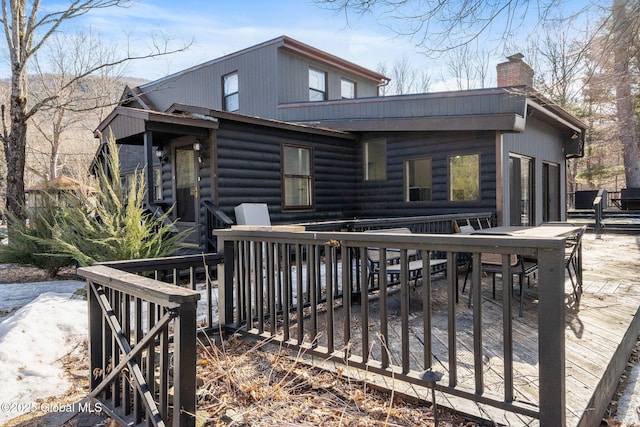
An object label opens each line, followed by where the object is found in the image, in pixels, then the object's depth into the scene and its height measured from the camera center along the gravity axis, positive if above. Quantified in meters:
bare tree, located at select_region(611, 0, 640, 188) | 4.29 +1.85
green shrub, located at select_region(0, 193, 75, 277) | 6.87 -0.71
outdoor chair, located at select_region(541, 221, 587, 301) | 4.33 -0.70
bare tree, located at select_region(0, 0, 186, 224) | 8.45 +3.12
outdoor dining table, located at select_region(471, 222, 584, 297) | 4.02 -0.41
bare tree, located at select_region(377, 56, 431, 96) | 25.55 +7.42
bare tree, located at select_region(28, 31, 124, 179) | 16.14 +5.88
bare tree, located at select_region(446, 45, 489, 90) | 21.47 +6.67
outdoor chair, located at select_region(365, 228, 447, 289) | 4.25 -0.73
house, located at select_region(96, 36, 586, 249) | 7.41 +0.96
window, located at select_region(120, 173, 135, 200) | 13.04 +0.80
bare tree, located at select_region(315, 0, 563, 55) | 4.34 +1.95
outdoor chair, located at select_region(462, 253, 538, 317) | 3.86 -0.70
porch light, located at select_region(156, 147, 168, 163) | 8.73 +1.00
